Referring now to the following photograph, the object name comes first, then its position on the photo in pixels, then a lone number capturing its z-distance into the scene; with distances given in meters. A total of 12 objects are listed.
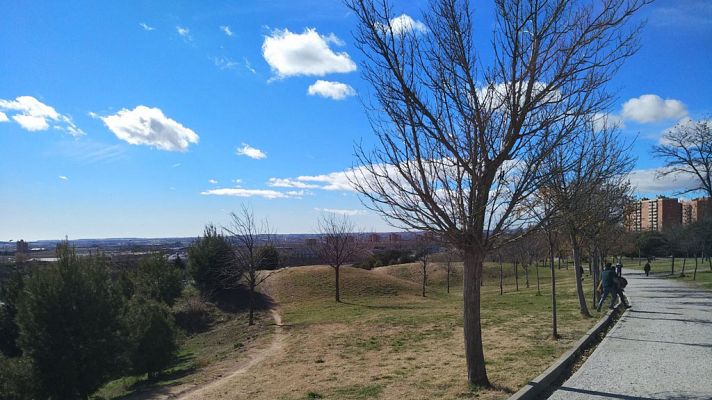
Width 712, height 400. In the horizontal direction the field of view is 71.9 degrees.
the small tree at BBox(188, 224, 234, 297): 28.83
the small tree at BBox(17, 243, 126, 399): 11.91
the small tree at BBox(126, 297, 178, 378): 13.94
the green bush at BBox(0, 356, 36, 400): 11.79
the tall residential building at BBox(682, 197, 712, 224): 40.56
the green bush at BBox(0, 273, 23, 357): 20.62
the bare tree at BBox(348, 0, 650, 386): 6.37
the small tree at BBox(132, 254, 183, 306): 25.61
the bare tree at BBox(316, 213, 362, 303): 28.94
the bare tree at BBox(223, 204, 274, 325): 22.00
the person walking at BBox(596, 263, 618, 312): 15.15
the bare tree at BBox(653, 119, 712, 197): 27.92
